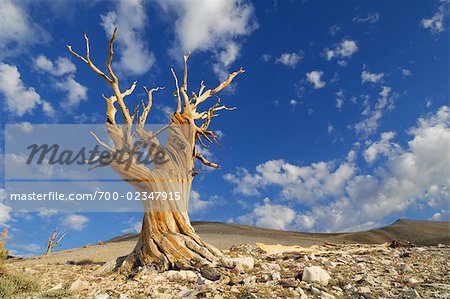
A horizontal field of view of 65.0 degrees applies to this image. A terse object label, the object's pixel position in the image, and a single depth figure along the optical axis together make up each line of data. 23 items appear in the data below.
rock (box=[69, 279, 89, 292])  7.55
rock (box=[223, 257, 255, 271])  8.97
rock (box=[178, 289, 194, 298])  6.40
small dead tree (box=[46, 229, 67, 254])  29.02
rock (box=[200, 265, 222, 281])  7.83
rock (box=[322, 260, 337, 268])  9.77
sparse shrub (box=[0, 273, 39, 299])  7.25
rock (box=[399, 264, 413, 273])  9.32
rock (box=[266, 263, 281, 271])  9.16
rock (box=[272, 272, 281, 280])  7.60
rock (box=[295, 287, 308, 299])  6.31
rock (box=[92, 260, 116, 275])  10.03
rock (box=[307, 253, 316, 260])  11.13
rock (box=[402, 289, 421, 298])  6.62
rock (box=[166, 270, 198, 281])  8.19
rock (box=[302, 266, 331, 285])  7.54
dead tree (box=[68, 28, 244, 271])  9.98
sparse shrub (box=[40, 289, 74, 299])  6.83
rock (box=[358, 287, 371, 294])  6.85
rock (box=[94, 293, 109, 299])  6.60
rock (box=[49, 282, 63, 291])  7.60
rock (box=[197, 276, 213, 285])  7.34
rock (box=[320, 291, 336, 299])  6.33
